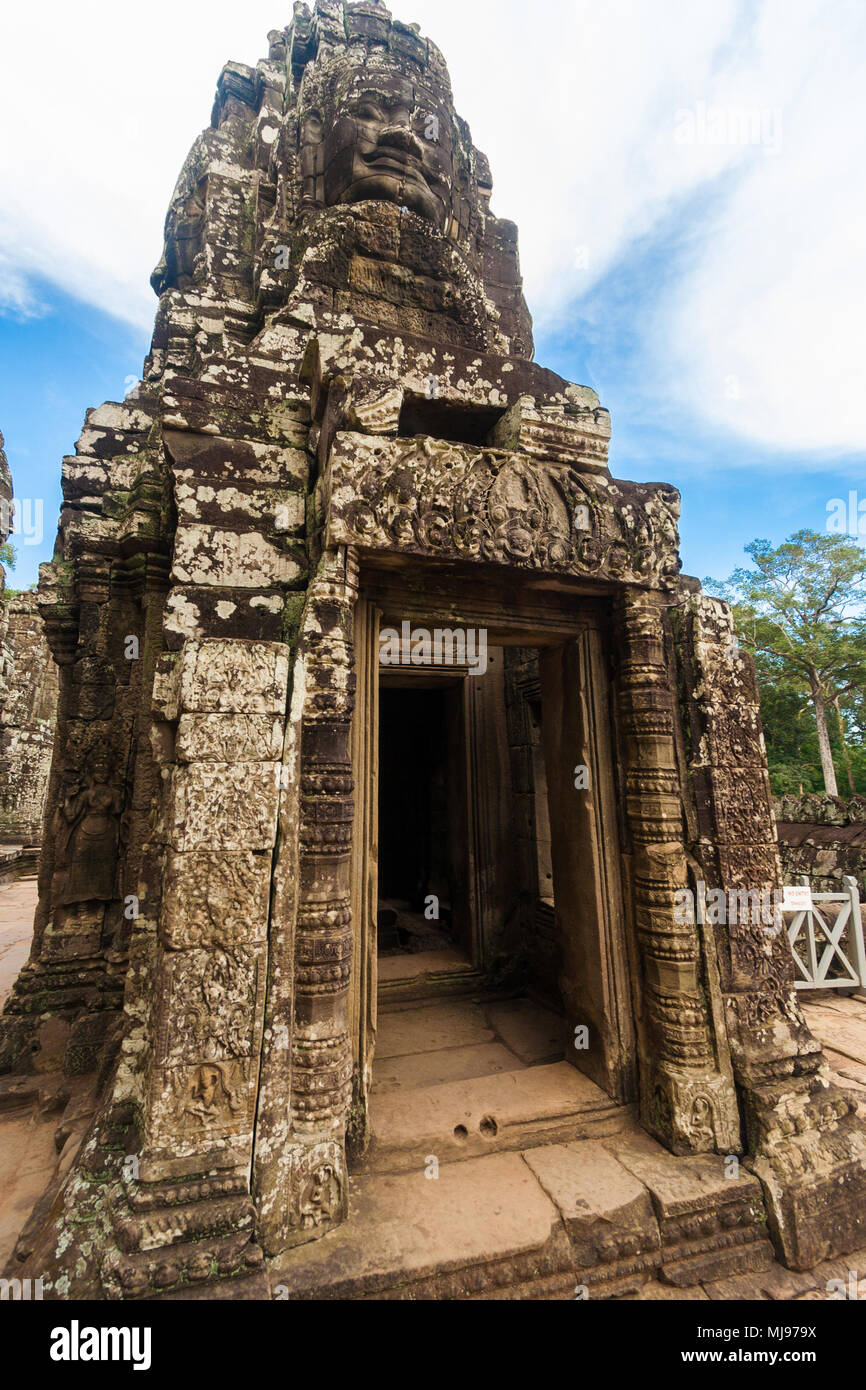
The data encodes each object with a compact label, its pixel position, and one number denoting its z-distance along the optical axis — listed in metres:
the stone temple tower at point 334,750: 2.34
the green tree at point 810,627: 23.25
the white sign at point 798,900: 5.40
